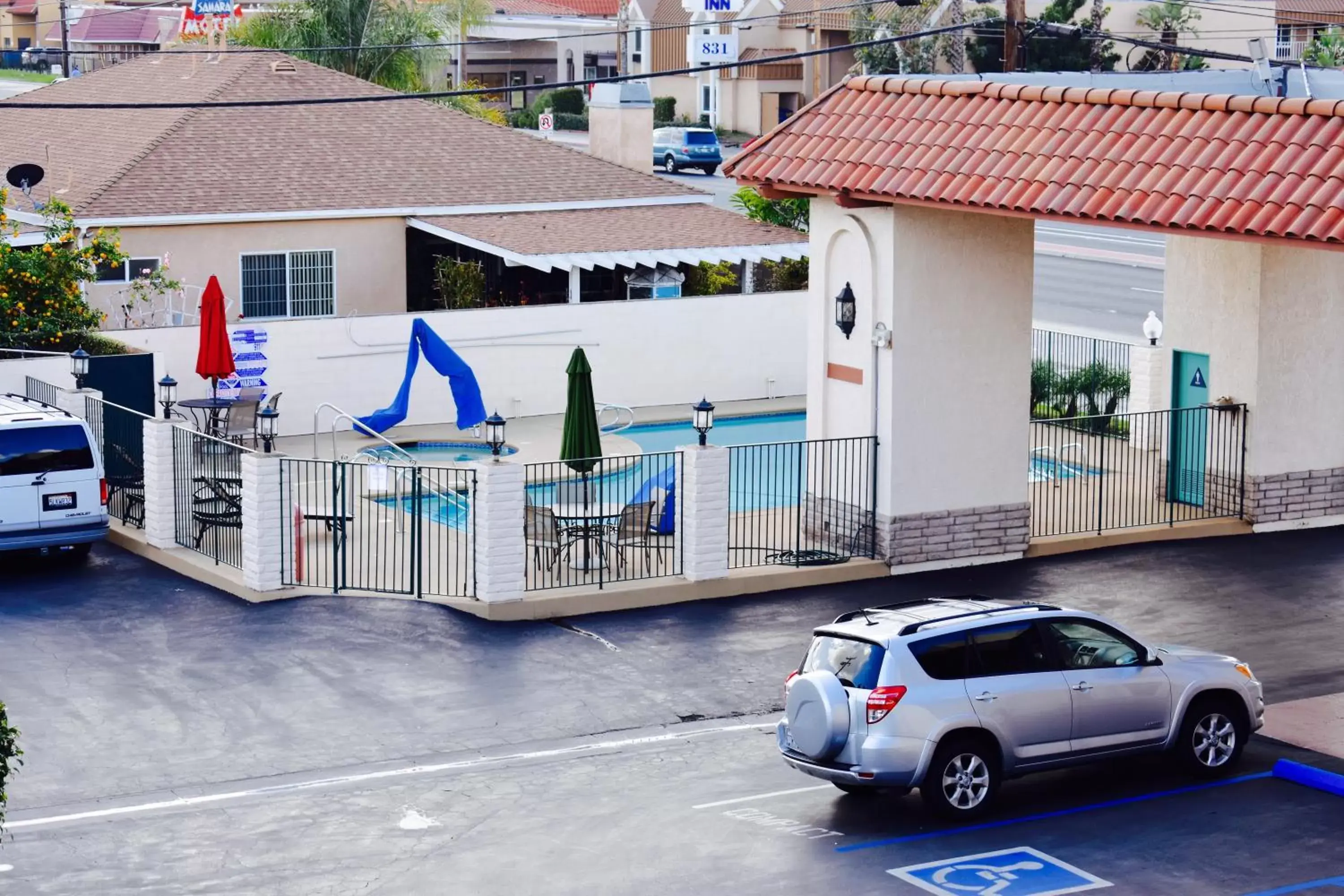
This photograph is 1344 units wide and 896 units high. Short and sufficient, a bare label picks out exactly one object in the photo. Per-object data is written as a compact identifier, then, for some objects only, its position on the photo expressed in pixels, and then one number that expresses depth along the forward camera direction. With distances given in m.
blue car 70.00
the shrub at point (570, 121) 84.69
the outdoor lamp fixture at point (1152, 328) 28.98
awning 33.78
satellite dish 34.00
